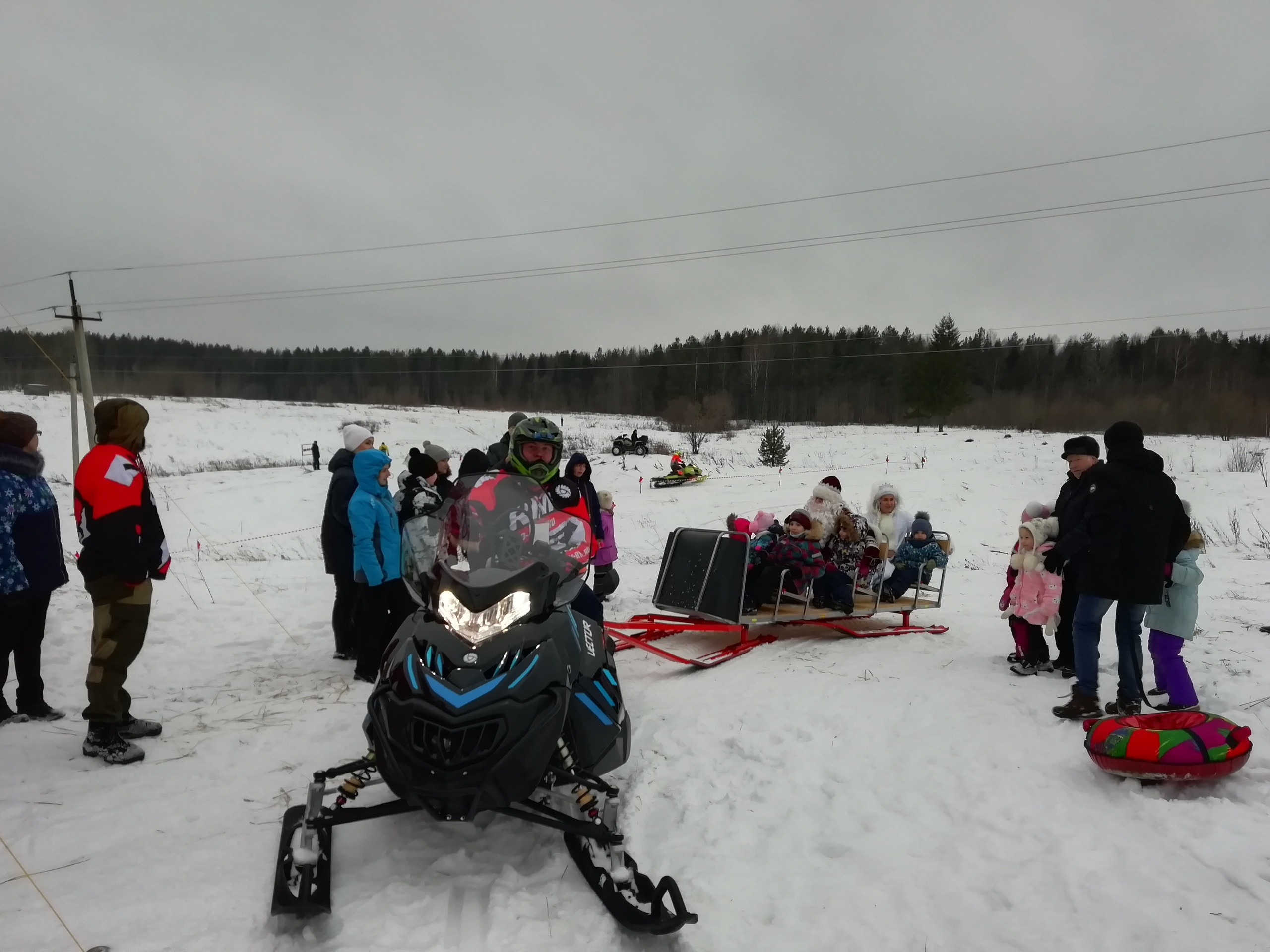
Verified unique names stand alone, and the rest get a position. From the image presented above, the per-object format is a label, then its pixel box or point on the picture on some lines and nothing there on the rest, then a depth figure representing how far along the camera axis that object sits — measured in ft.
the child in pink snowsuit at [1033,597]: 15.43
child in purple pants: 12.90
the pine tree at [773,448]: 83.46
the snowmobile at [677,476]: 69.62
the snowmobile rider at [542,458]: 13.17
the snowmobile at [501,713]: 7.72
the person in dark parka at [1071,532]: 13.62
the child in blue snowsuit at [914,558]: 19.54
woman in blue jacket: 15.85
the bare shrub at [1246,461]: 60.08
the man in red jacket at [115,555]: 11.55
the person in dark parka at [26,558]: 12.53
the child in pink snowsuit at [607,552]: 20.04
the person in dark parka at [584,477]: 20.33
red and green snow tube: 9.64
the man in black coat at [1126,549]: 12.63
